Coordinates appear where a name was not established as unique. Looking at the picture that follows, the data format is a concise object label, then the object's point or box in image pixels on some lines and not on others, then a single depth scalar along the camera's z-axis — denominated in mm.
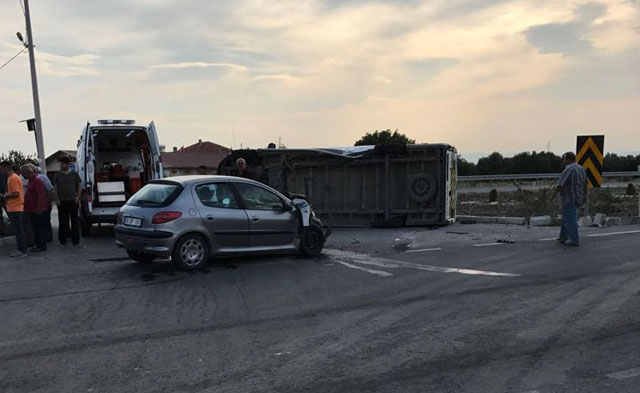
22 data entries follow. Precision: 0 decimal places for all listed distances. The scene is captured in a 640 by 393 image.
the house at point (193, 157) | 79125
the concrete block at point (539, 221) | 14547
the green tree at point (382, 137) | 60044
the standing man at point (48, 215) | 12195
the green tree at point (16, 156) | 36291
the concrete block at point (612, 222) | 14316
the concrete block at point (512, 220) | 14773
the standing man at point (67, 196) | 11734
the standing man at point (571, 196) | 10734
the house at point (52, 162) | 61297
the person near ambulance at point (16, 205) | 10266
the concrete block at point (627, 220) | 14658
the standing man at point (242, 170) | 12602
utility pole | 18344
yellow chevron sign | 13414
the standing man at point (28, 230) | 11893
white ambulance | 13484
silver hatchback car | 8562
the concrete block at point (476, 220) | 15344
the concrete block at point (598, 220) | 14203
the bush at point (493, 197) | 24083
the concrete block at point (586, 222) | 14188
